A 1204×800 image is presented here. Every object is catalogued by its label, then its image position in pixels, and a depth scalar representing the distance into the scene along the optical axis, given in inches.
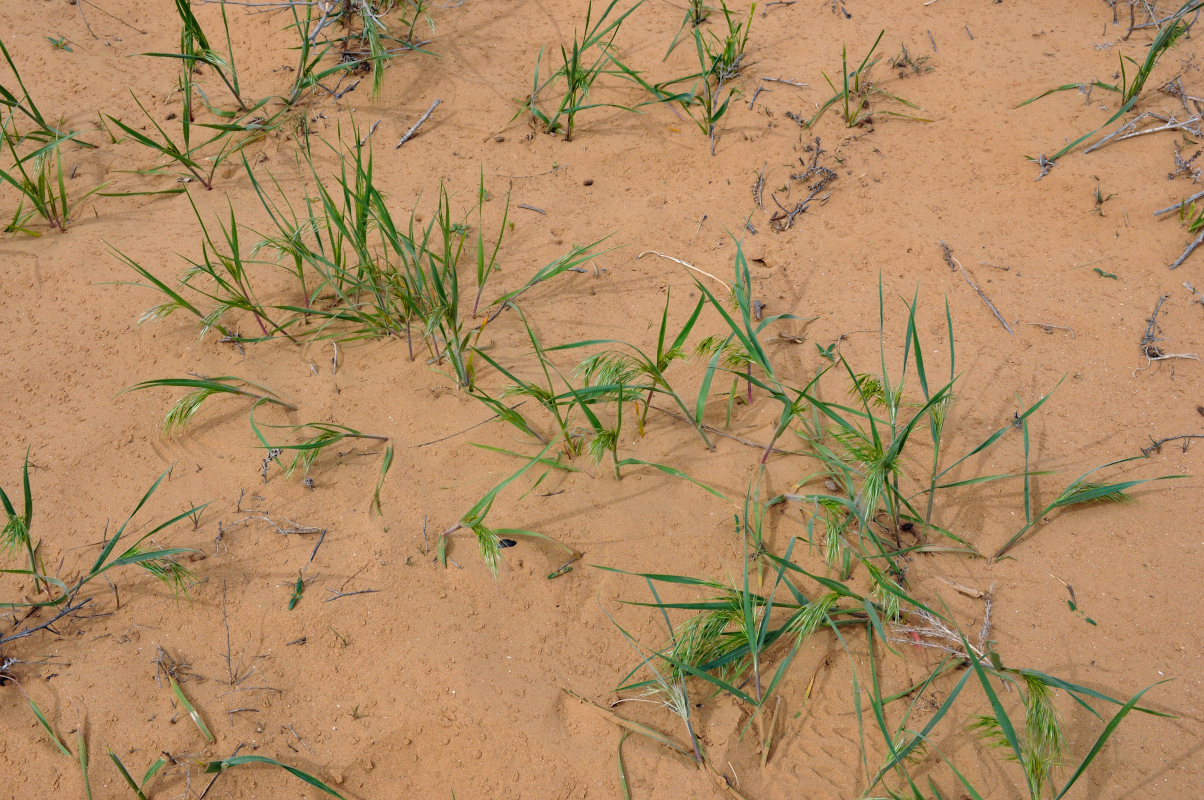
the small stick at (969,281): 90.0
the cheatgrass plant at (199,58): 104.3
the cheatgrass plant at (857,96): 110.3
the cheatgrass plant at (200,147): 105.5
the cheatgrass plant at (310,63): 111.9
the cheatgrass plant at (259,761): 61.2
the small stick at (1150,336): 86.2
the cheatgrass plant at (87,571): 70.1
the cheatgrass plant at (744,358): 75.5
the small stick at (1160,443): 78.4
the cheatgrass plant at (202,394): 81.1
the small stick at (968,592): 70.7
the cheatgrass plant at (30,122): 103.7
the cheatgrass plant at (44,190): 99.2
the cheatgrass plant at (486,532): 71.6
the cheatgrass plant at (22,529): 72.2
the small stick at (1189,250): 92.2
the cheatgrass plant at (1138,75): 97.1
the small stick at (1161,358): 84.7
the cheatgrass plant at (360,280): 85.9
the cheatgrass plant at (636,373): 77.7
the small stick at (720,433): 81.0
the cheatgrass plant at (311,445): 78.0
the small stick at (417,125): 112.7
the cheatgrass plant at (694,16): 121.3
